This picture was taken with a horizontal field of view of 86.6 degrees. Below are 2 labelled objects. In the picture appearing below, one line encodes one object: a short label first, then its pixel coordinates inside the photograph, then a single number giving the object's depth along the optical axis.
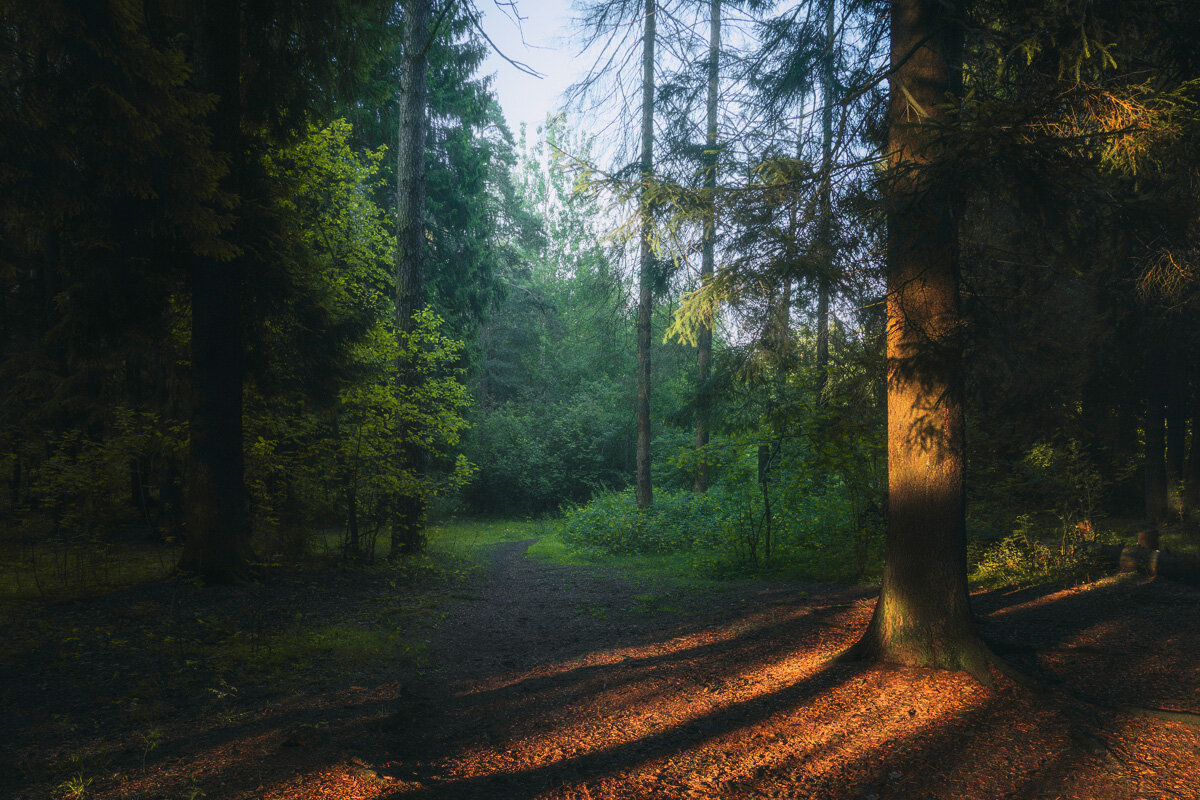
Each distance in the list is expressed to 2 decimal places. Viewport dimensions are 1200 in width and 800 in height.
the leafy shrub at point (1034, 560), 8.38
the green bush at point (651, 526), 14.96
